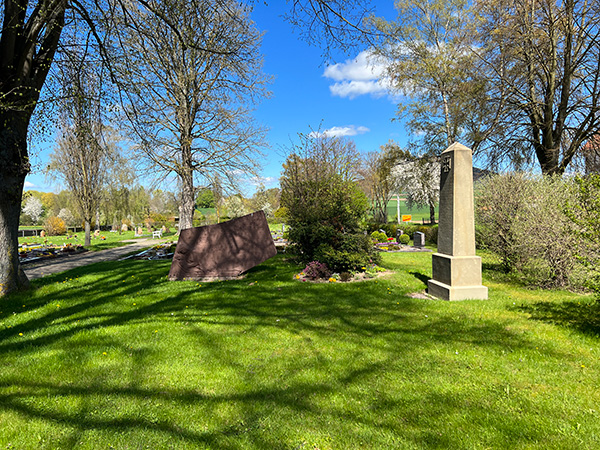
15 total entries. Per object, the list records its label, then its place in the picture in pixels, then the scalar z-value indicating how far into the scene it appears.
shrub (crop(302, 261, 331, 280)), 8.53
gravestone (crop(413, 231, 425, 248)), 16.60
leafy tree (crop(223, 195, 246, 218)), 46.84
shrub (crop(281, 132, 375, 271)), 8.94
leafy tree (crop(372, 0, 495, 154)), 15.91
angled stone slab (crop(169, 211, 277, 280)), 8.66
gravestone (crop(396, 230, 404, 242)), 19.41
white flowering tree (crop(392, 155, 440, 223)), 20.92
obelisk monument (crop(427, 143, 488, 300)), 6.16
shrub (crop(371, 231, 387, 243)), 18.91
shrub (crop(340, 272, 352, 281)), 8.25
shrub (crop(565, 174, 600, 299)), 4.22
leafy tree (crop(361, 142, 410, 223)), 22.58
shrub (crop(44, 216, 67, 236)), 31.33
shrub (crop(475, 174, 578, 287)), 6.55
